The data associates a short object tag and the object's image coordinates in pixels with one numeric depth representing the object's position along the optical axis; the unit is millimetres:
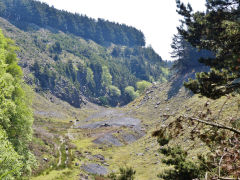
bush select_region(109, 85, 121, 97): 183688
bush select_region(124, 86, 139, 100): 180188
